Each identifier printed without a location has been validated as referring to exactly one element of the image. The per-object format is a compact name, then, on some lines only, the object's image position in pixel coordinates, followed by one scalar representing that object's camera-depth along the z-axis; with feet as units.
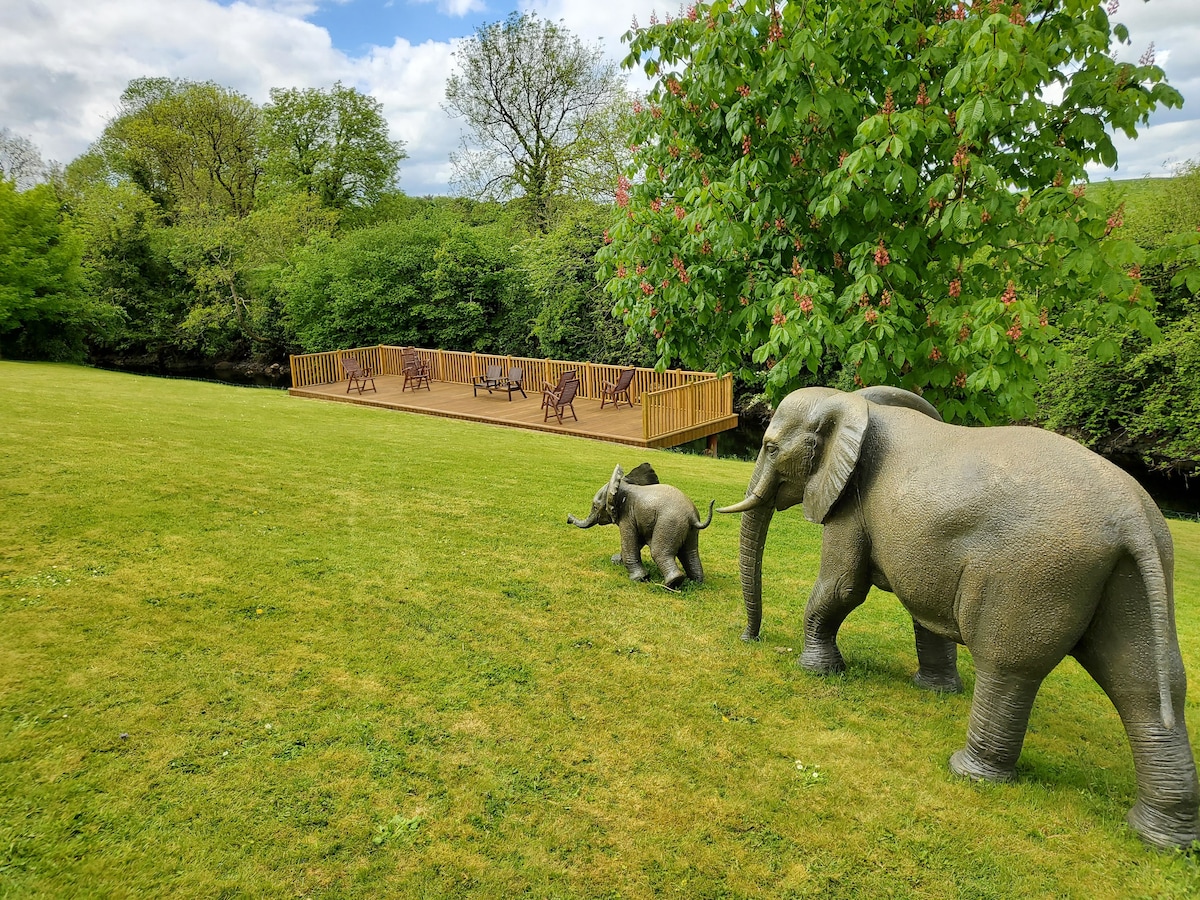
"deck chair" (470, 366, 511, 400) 72.08
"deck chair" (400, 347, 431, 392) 78.12
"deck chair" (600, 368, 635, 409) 66.39
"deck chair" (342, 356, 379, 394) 76.07
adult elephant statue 10.12
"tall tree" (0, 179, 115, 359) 86.63
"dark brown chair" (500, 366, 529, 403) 72.69
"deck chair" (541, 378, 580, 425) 60.90
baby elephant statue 21.25
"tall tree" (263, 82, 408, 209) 120.37
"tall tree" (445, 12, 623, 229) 111.86
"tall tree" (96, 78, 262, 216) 126.00
